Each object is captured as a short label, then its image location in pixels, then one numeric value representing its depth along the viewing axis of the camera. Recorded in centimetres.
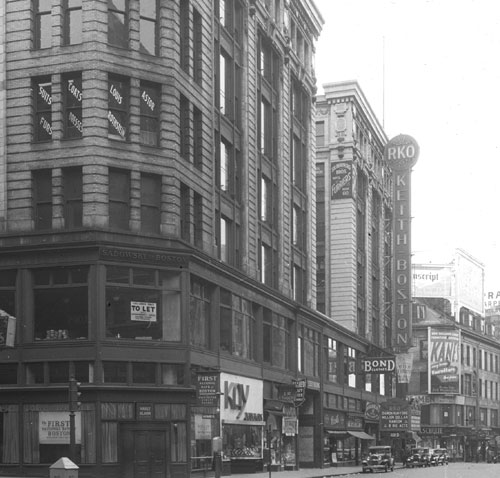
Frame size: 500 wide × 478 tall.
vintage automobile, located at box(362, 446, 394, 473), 6788
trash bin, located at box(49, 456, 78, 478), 2805
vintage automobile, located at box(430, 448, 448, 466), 8934
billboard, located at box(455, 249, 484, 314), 13638
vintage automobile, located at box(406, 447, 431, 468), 8319
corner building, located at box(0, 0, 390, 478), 4294
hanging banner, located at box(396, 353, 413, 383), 9406
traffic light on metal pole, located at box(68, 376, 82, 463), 3447
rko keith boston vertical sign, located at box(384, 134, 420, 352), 9031
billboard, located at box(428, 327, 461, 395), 12594
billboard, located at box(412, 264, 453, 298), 13475
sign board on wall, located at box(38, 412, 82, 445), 4234
